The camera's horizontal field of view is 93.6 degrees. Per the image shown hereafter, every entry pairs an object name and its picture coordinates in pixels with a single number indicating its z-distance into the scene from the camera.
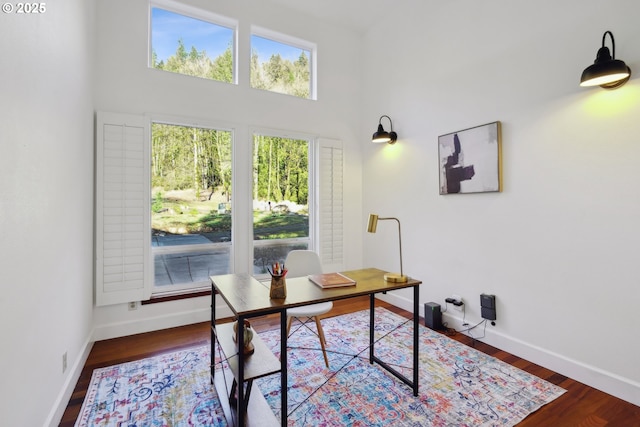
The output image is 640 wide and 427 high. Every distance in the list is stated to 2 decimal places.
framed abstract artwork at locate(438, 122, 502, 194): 2.68
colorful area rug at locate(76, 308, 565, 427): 1.82
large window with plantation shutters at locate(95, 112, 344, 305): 2.89
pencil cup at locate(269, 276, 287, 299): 1.73
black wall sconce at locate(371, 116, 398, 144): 3.64
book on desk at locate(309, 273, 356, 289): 1.99
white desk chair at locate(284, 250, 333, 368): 2.76
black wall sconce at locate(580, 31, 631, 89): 1.84
